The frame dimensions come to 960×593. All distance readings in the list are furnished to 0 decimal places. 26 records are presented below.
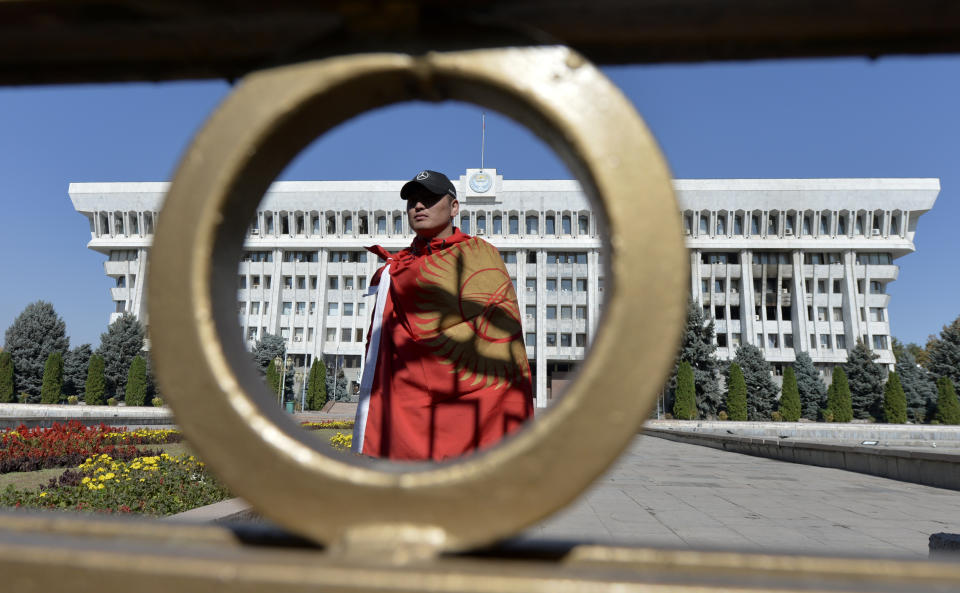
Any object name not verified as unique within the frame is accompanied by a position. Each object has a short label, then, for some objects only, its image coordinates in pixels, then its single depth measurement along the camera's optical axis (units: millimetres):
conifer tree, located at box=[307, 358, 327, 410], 38844
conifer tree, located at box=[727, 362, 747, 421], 35038
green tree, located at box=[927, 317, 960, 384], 36625
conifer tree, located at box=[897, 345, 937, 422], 36344
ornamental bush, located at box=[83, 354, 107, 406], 34750
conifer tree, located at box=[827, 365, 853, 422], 35219
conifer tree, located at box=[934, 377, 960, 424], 33281
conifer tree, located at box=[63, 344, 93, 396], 36781
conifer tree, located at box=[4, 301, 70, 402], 35906
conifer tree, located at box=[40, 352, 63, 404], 33562
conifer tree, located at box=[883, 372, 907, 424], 34219
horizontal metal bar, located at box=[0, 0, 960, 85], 500
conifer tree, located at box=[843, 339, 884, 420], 36562
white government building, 43188
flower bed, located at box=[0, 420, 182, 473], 7094
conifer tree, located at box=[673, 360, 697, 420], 33719
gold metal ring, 435
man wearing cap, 1876
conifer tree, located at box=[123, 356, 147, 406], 35062
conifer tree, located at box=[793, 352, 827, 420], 37656
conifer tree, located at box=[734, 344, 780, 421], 36969
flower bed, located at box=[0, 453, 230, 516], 4527
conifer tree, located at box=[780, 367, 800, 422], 35500
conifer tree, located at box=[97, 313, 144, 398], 37219
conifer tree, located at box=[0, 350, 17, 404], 33844
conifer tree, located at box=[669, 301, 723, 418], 35562
